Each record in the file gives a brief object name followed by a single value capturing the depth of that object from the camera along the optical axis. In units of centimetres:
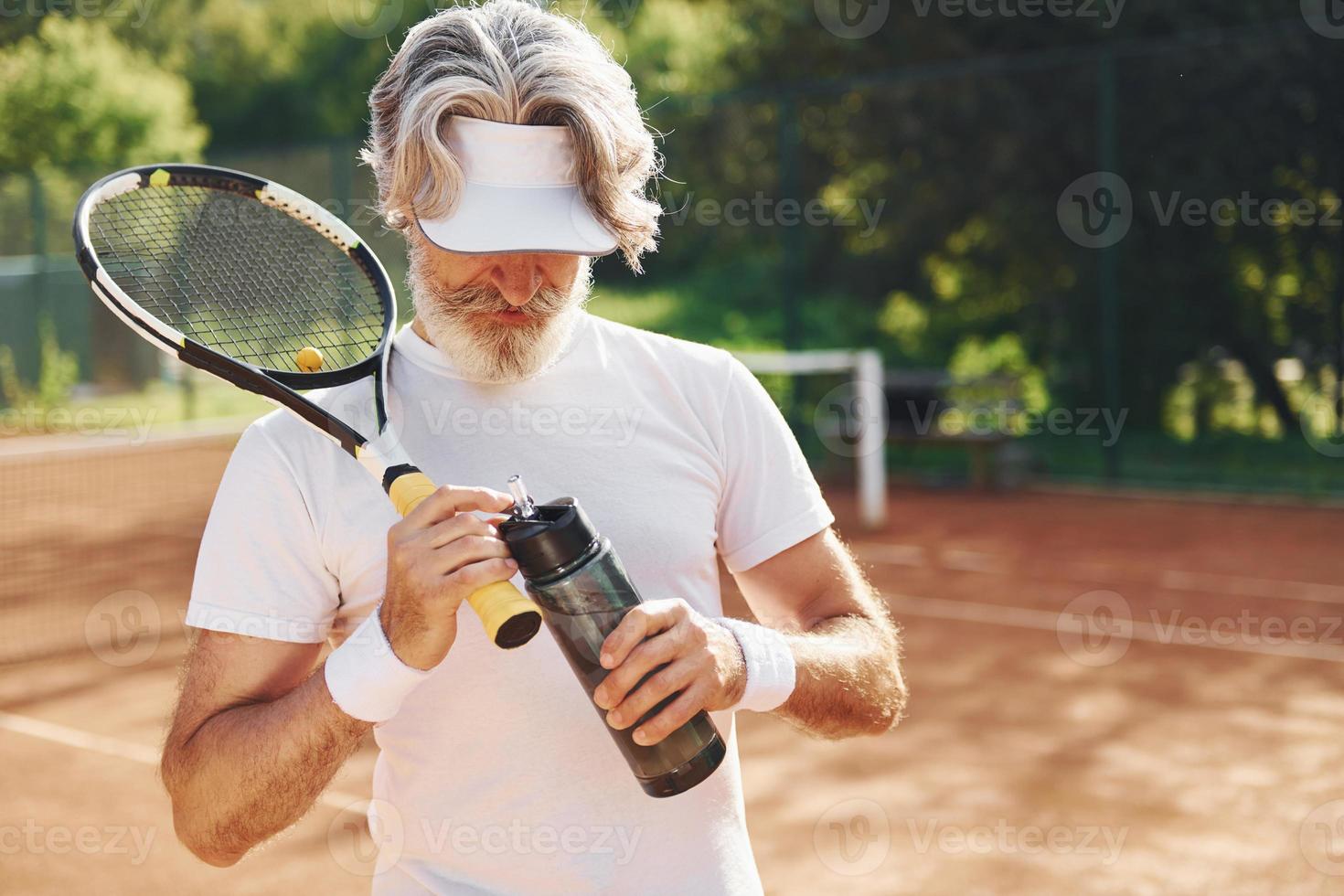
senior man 159
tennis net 743
